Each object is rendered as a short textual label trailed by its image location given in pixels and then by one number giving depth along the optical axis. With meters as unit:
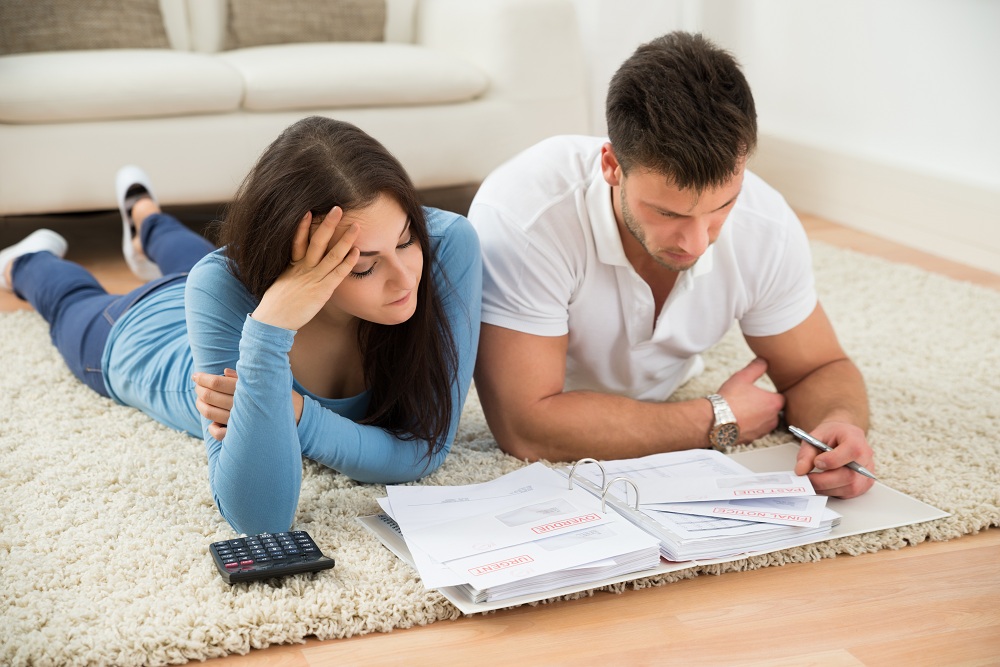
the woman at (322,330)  3.25
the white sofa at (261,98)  4.59
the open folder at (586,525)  3.20
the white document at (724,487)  3.36
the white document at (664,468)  3.45
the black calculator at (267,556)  3.21
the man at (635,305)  3.42
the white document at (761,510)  3.33
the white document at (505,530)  3.20
